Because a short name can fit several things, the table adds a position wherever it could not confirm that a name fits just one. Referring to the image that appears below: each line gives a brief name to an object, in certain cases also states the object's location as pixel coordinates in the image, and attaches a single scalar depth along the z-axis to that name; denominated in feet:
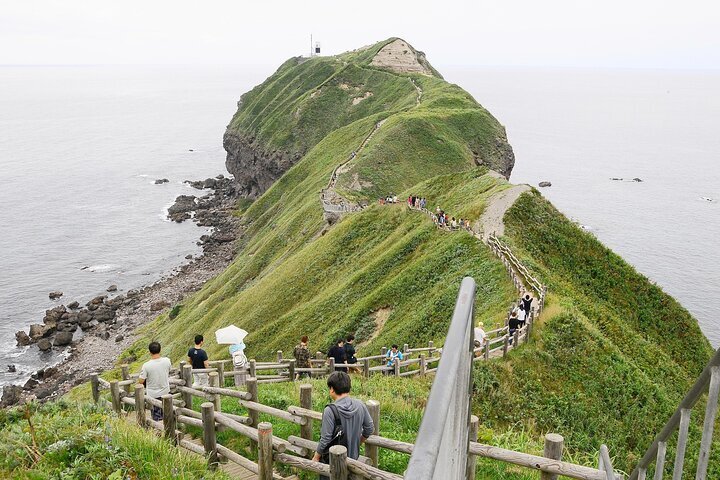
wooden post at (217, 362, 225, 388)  51.75
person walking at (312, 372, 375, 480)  23.44
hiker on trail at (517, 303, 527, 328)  63.10
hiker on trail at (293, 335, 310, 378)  60.59
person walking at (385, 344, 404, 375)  62.80
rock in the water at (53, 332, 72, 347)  200.23
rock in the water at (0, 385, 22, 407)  160.15
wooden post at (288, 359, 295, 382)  58.44
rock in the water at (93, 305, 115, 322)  217.36
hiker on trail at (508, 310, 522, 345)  62.28
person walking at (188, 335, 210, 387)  50.31
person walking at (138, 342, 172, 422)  40.96
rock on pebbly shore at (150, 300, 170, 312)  216.74
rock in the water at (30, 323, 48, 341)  204.23
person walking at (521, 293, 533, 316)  65.16
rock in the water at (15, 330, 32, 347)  200.85
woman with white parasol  54.78
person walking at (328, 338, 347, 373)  60.80
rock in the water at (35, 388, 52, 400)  161.51
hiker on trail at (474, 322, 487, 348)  58.12
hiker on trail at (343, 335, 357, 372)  61.72
